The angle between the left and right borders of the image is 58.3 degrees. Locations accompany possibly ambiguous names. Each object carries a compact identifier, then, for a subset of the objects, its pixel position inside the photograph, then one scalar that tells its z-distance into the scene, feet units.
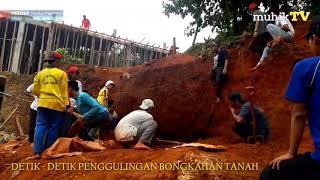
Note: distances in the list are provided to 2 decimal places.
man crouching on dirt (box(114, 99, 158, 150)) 14.39
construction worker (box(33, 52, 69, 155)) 13.19
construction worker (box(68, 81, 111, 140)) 14.55
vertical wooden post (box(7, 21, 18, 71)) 35.10
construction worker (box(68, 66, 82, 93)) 19.50
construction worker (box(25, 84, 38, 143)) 16.79
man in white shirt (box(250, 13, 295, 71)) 20.13
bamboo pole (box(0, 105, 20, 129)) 26.45
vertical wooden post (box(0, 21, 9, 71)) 35.22
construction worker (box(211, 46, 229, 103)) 20.47
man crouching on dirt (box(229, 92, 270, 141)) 14.27
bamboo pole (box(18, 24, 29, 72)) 35.26
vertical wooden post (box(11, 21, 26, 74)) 35.00
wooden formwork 35.26
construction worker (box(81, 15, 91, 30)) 38.81
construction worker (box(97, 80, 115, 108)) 18.36
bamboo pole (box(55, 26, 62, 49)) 35.71
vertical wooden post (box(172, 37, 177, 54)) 36.64
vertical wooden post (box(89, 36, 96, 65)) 37.75
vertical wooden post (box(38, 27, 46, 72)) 34.94
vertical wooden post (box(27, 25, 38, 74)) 35.29
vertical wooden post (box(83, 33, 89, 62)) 37.58
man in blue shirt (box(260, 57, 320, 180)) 5.03
